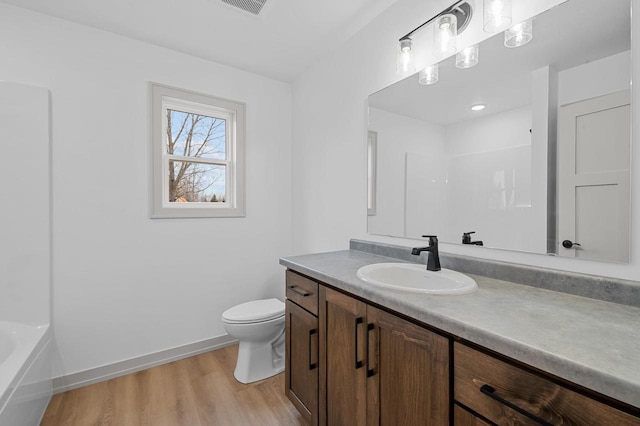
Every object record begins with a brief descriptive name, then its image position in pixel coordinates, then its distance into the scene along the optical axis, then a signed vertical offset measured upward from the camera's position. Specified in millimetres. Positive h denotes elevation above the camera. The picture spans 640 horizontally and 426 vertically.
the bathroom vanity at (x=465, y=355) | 600 -385
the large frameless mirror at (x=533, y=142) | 997 +292
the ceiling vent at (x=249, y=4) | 1799 +1282
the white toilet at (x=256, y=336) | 2020 -900
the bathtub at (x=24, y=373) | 1312 -819
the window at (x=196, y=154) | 2312 +489
